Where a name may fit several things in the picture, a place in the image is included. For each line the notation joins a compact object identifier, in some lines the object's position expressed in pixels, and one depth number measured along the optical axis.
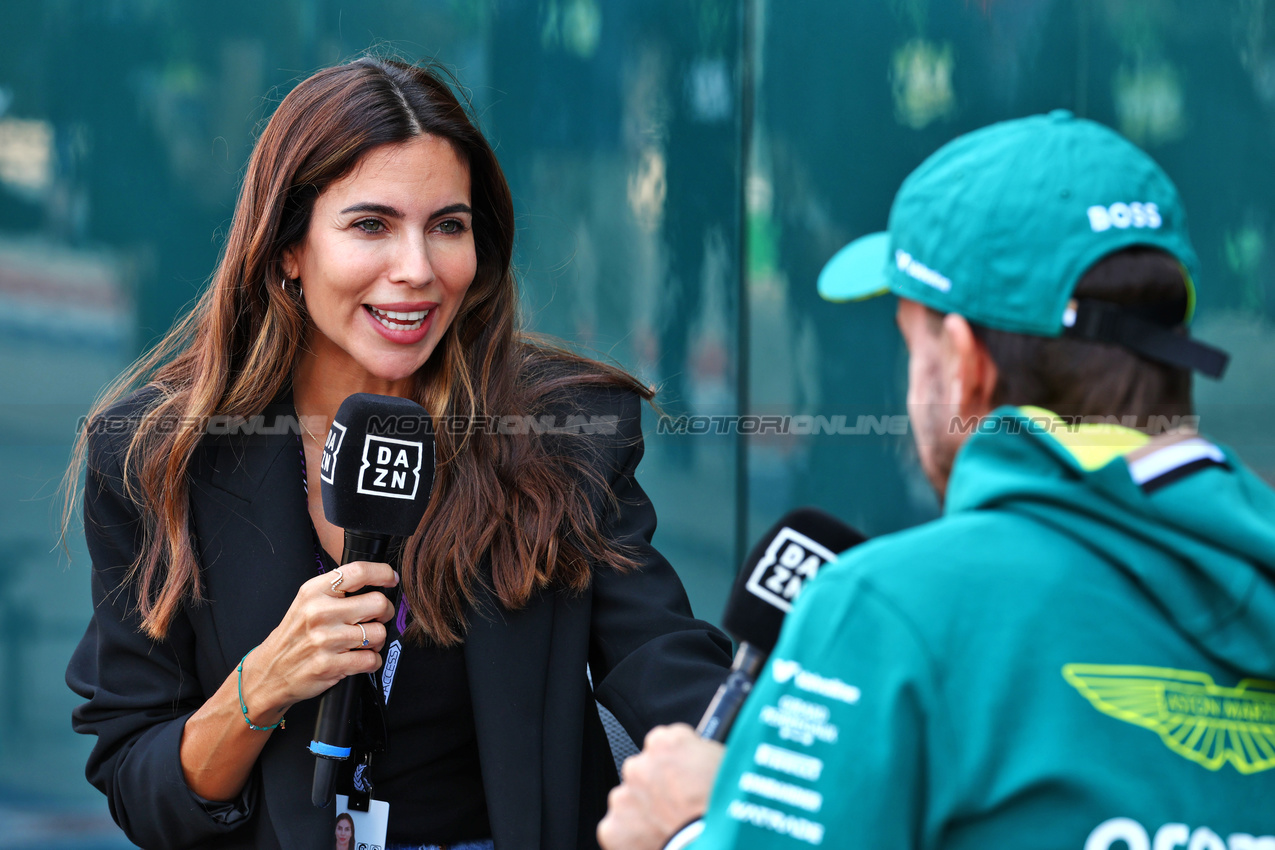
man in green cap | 4.50
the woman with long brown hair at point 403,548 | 4.95
